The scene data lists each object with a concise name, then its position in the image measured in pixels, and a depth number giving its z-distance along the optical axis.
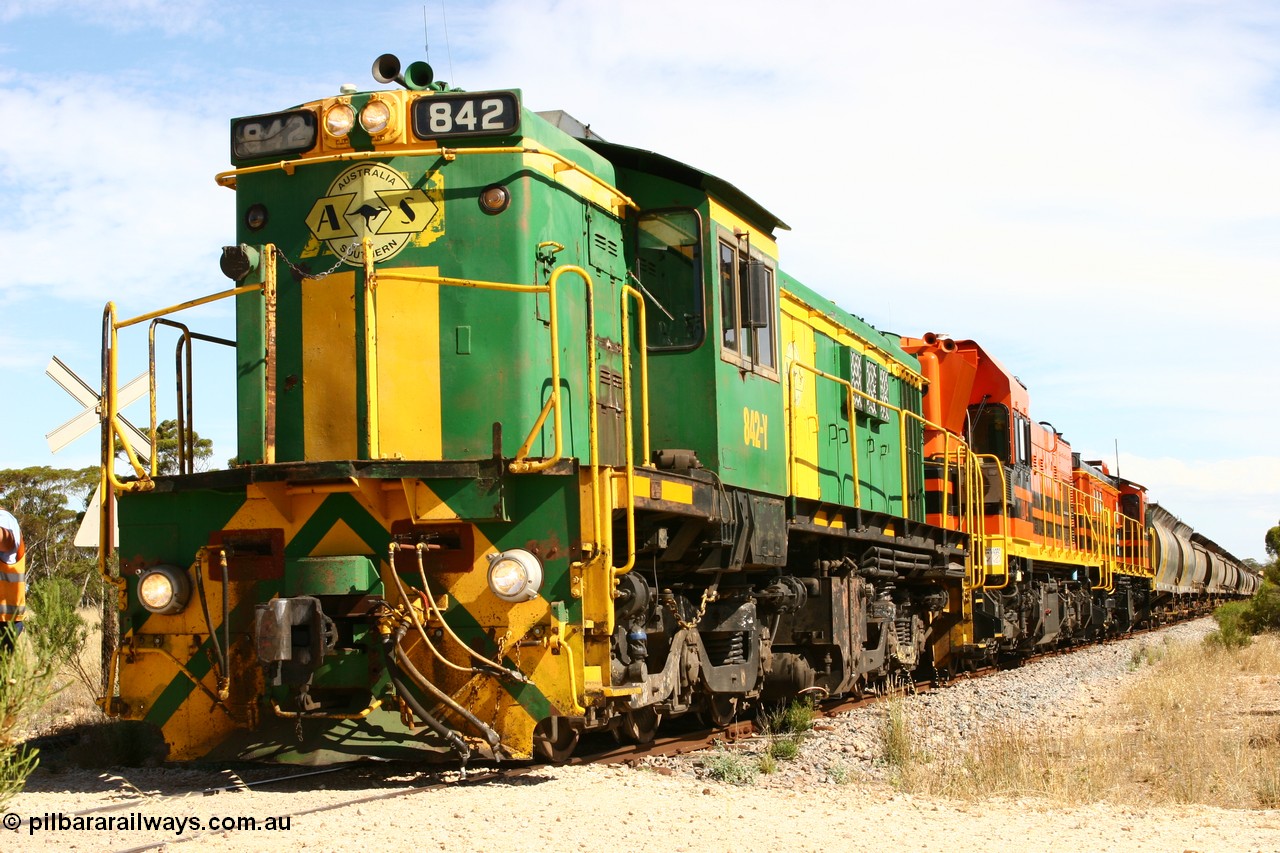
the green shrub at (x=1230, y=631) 22.02
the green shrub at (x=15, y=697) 5.18
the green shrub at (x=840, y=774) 7.80
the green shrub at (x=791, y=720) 9.86
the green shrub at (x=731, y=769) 7.63
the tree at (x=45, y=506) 33.91
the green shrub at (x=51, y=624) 5.82
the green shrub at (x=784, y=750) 8.53
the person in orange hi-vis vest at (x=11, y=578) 7.59
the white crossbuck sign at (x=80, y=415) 10.99
